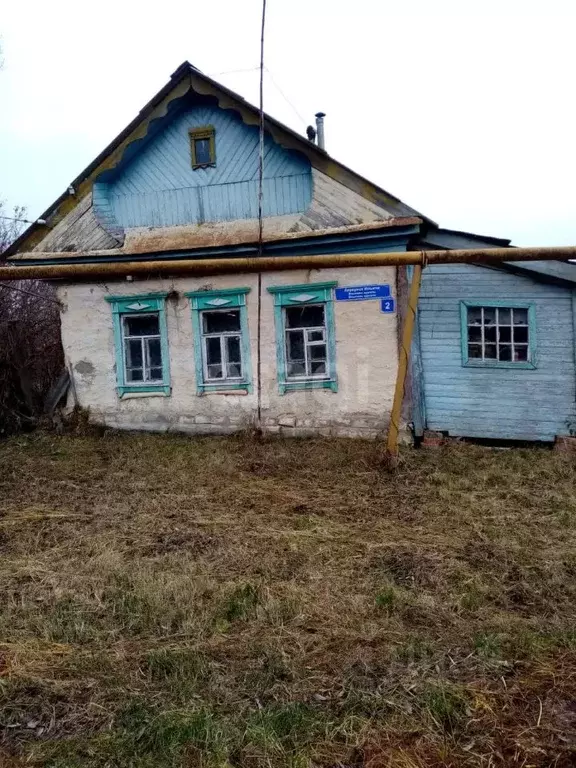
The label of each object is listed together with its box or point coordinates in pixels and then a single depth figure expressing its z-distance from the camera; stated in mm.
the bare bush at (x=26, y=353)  10047
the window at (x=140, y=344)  9125
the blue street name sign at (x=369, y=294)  7938
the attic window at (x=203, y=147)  8562
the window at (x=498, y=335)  7711
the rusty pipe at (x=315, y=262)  5711
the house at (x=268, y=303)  7766
